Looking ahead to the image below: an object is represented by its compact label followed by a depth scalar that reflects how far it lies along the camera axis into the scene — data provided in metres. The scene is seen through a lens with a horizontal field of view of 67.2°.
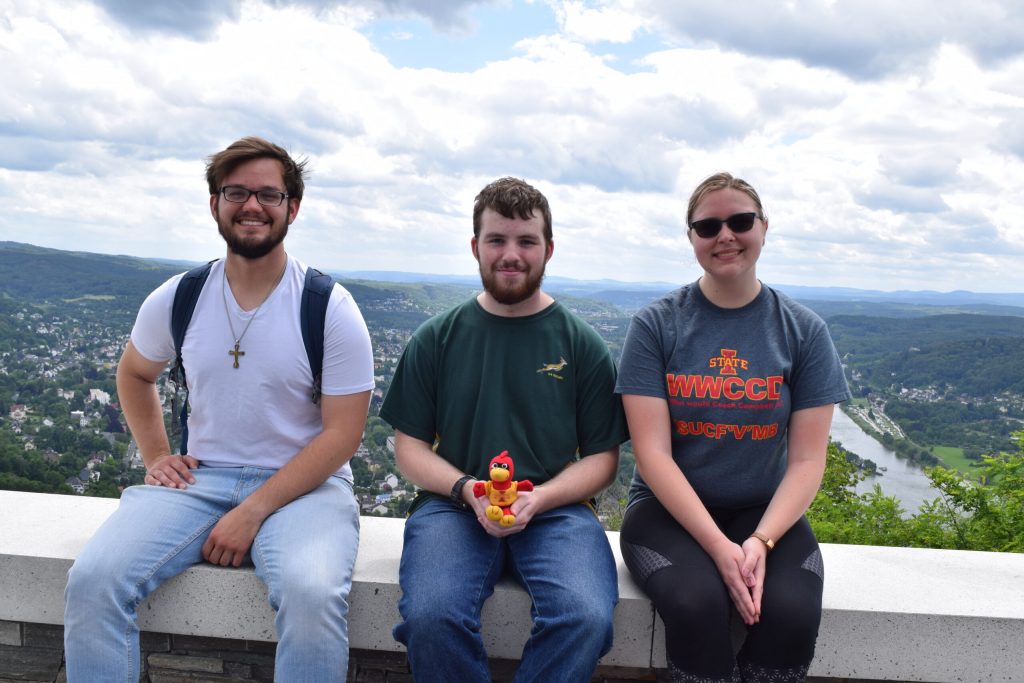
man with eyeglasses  2.64
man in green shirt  2.61
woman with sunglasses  2.65
